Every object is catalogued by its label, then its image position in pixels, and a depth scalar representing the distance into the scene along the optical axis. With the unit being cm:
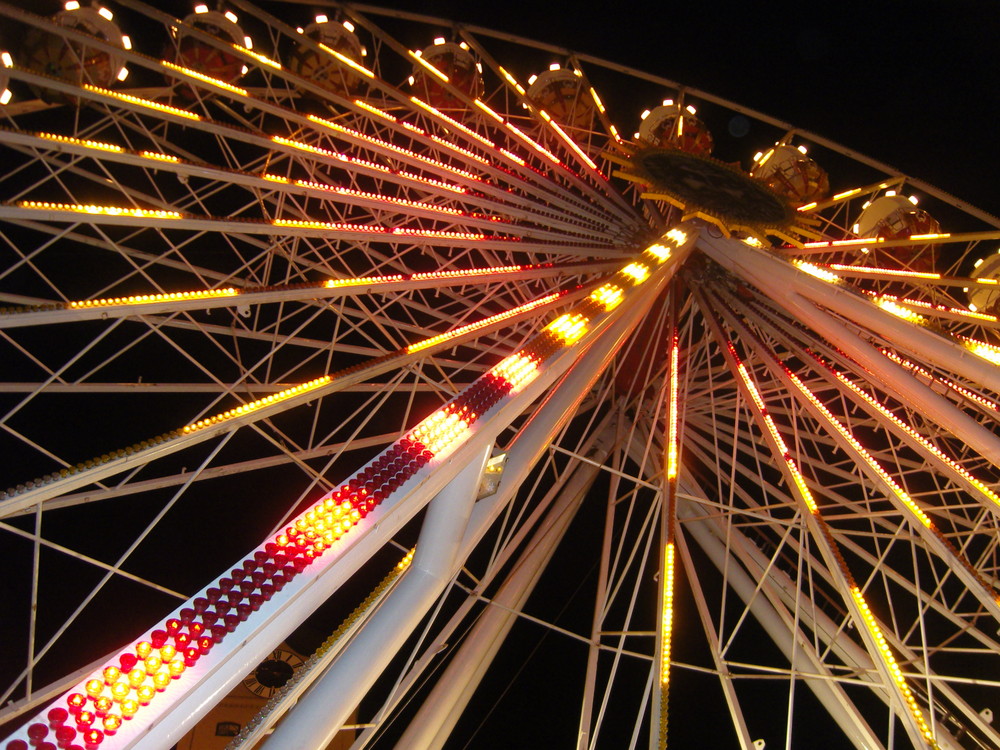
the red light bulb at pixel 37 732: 244
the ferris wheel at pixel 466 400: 423
